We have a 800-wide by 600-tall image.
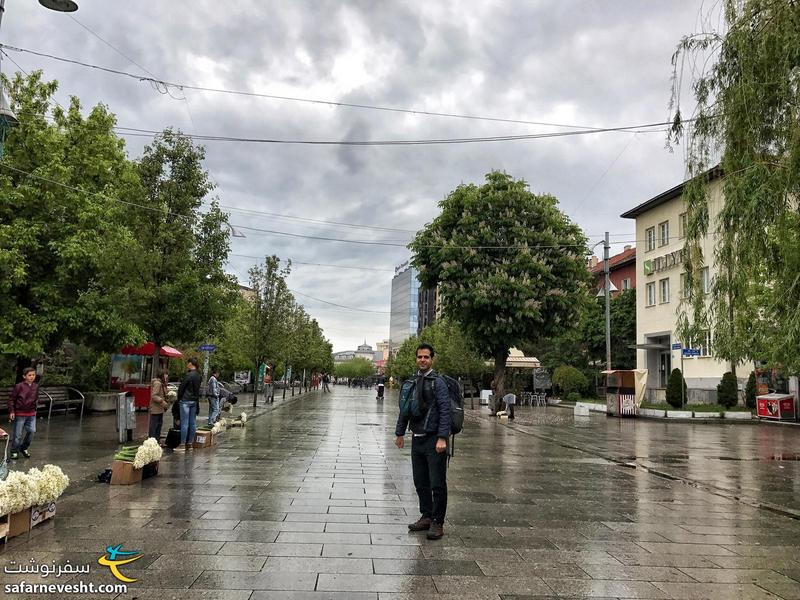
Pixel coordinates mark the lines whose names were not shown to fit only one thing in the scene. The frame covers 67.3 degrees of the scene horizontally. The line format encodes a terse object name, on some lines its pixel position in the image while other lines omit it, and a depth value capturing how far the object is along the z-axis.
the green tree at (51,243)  16.86
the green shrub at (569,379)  46.62
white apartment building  36.09
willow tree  7.90
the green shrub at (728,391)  31.06
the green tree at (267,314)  32.75
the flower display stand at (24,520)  5.59
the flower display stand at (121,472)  8.58
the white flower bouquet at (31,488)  5.58
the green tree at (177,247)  15.26
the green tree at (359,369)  190.12
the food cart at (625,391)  30.02
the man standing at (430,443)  6.23
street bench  18.33
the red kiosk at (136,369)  22.92
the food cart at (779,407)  27.34
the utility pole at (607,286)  32.08
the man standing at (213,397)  17.36
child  11.10
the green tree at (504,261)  27.08
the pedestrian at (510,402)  27.10
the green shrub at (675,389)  30.95
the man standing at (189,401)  12.67
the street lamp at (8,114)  10.36
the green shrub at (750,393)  31.02
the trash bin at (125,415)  13.05
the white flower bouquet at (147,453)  8.75
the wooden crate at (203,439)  13.44
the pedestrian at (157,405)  12.44
